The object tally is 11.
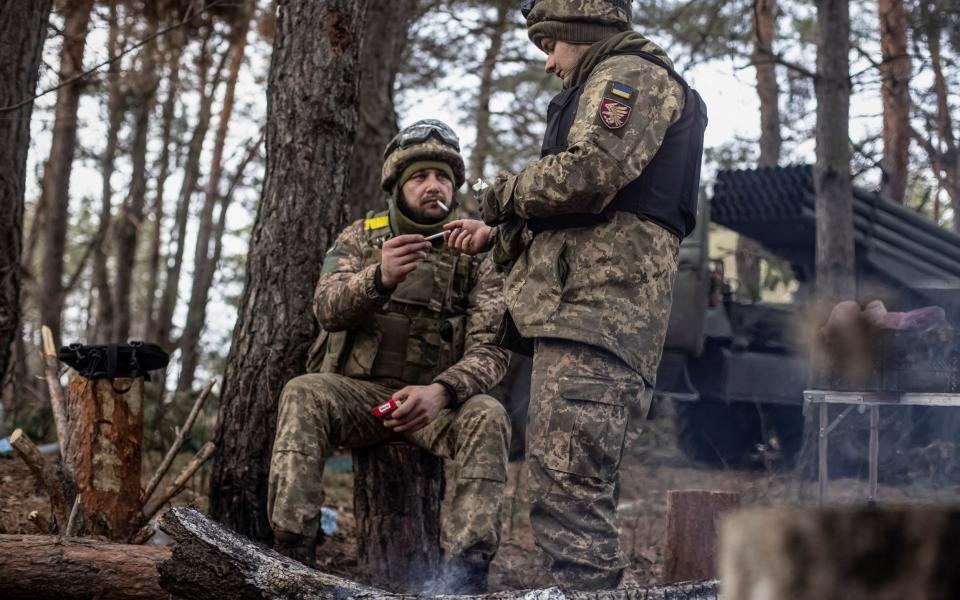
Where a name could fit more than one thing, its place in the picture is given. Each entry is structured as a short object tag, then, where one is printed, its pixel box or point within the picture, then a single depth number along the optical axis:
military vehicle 7.74
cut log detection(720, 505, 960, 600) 0.73
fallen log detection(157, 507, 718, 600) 2.74
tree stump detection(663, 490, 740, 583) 3.73
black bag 3.92
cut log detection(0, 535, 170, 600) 3.21
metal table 5.04
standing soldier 3.02
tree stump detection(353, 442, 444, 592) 4.09
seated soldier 3.56
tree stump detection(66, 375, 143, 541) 3.95
